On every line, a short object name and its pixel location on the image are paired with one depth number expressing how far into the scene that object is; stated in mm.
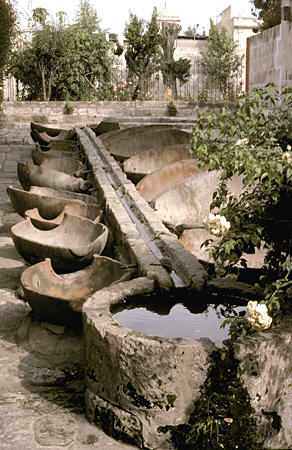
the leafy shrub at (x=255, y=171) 2861
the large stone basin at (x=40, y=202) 5270
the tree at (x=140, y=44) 20000
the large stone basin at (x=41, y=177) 6605
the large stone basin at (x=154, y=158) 7949
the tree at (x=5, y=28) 13438
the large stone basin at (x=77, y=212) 5039
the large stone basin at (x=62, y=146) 10516
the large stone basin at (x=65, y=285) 3518
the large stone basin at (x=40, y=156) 7801
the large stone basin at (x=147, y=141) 9836
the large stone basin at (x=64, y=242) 4230
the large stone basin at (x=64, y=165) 7711
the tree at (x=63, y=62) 17625
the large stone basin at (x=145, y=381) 2551
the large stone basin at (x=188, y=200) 6039
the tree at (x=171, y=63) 20438
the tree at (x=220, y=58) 25694
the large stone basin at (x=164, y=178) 6660
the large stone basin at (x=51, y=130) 12648
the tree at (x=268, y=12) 23250
